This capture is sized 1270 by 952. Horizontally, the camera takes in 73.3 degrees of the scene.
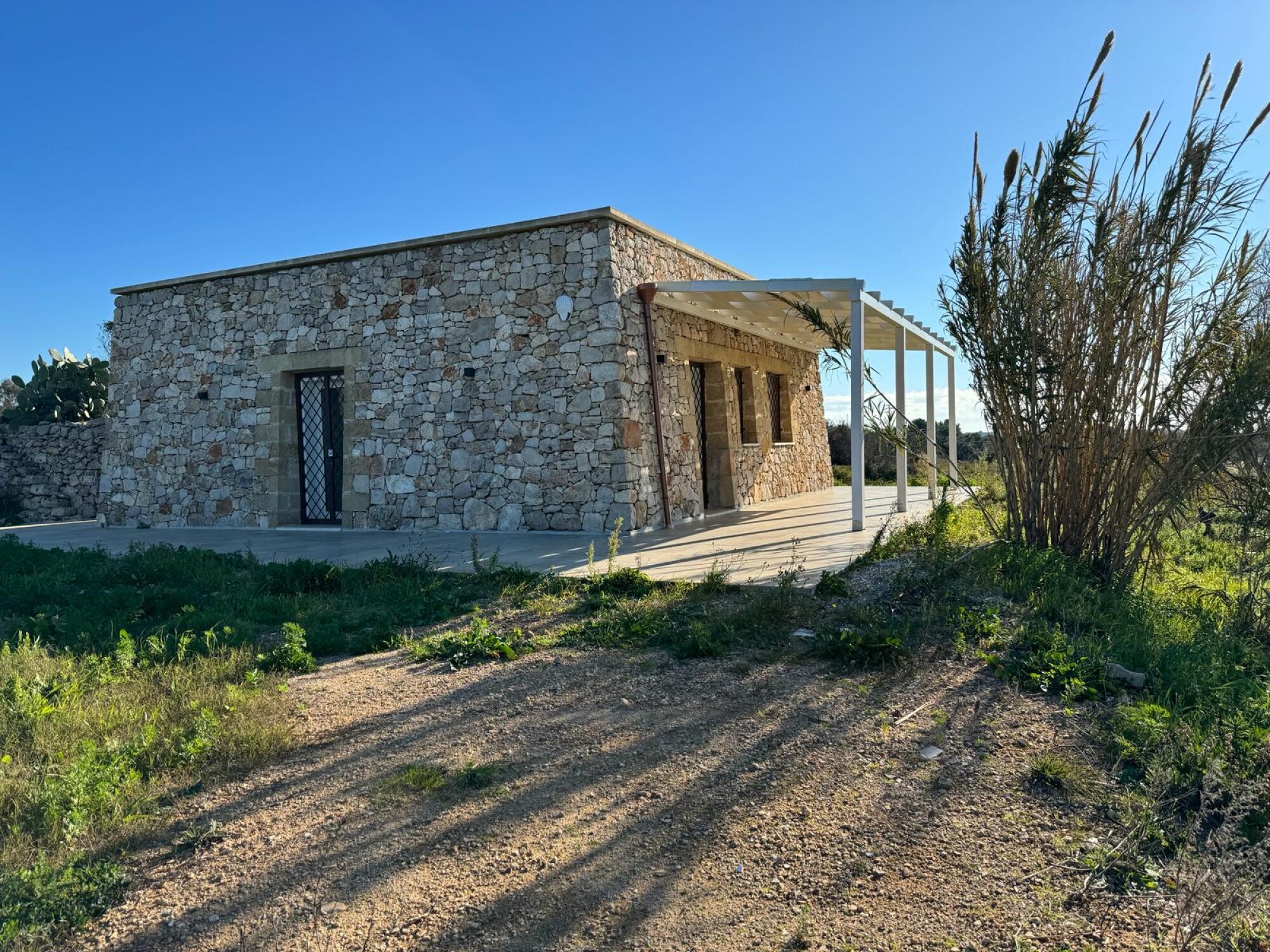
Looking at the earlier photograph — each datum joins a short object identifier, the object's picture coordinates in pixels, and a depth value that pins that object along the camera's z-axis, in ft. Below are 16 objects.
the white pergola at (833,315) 27.99
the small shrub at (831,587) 18.26
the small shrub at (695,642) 15.24
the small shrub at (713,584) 19.39
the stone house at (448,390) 30.68
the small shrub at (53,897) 7.77
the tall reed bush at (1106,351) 18.71
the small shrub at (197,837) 9.33
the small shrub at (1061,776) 9.89
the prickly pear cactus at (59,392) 53.57
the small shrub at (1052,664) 12.82
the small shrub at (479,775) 10.60
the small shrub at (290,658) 15.72
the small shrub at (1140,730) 10.50
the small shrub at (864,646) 14.23
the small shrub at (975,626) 15.01
